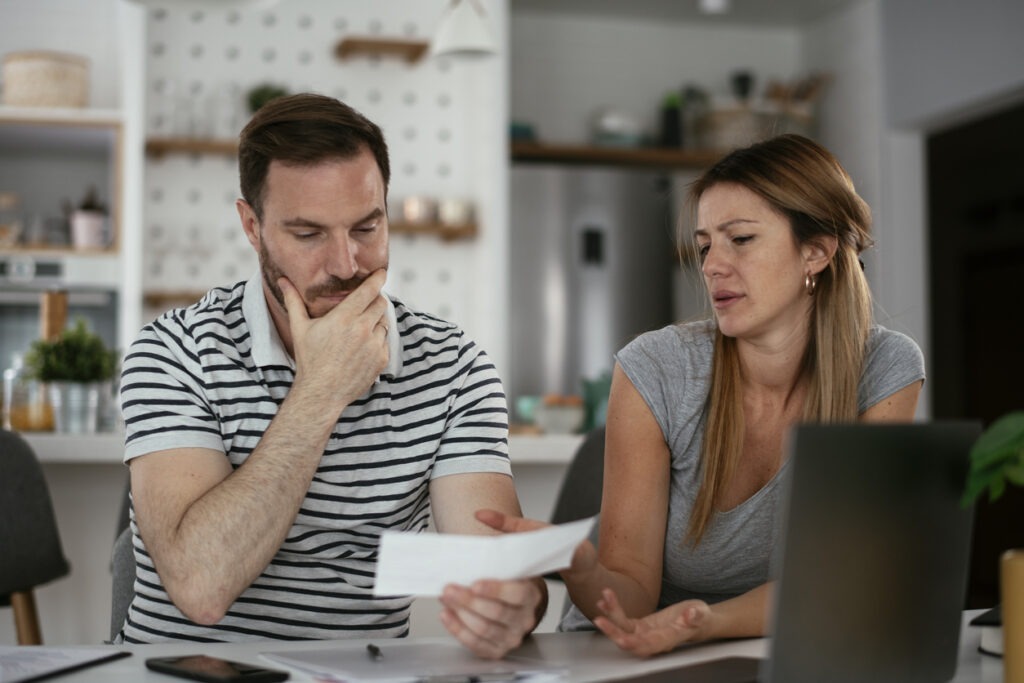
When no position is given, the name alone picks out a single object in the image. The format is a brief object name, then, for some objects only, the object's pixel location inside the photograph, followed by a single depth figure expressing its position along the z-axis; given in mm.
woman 1600
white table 1119
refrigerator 5000
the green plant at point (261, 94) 4691
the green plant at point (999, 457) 963
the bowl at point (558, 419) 3172
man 1439
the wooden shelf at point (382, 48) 4727
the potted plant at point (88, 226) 4685
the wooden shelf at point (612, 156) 5184
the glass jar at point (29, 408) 2744
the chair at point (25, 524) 2014
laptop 924
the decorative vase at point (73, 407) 2754
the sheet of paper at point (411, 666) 1099
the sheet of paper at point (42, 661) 1087
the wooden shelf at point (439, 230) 4758
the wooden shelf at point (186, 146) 4562
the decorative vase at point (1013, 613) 978
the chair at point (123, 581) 1664
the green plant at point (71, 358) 2746
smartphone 1064
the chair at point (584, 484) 1975
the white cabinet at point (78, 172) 4605
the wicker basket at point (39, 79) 4531
